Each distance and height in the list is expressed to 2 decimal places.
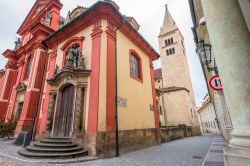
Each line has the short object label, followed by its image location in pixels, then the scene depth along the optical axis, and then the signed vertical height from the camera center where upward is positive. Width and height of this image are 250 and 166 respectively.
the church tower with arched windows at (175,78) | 25.20 +10.24
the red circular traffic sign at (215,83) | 4.73 +1.32
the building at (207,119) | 30.06 +1.54
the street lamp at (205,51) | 5.30 +2.60
